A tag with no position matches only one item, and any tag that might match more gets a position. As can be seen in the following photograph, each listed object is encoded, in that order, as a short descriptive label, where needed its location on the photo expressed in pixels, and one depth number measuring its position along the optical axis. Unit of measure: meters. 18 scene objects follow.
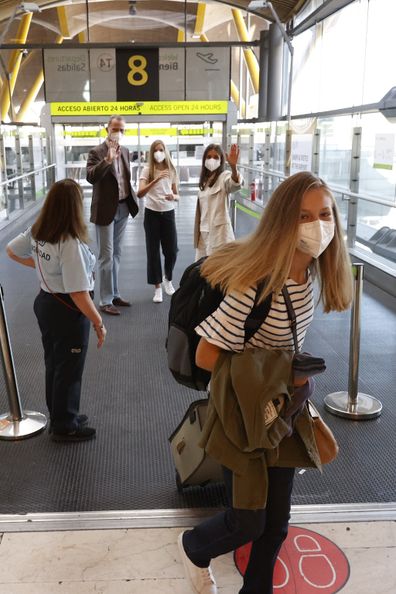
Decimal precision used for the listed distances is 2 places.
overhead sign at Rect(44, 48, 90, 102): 14.84
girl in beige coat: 5.21
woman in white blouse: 5.89
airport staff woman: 2.98
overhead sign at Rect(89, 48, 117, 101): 14.74
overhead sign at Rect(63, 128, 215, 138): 17.30
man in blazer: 5.46
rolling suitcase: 2.61
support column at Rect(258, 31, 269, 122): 14.48
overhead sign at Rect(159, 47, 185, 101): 14.64
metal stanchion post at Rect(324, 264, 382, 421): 3.66
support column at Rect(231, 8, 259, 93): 15.26
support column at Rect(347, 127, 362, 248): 8.21
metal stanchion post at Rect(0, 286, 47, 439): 3.40
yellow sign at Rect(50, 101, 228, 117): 14.75
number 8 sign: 14.66
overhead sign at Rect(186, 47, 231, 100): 14.76
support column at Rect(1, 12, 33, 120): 16.05
